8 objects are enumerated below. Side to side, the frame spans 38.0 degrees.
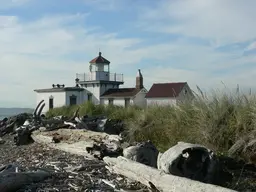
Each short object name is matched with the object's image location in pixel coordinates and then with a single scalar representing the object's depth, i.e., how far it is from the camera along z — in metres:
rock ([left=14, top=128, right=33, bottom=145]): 14.70
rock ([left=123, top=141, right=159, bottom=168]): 7.65
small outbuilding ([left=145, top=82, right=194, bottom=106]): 40.06
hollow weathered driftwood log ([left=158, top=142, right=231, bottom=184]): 6.33
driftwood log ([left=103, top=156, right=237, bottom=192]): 5.14
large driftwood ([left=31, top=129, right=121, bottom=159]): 9.35
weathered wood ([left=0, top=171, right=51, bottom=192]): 6.53
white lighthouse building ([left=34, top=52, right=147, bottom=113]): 44.81
